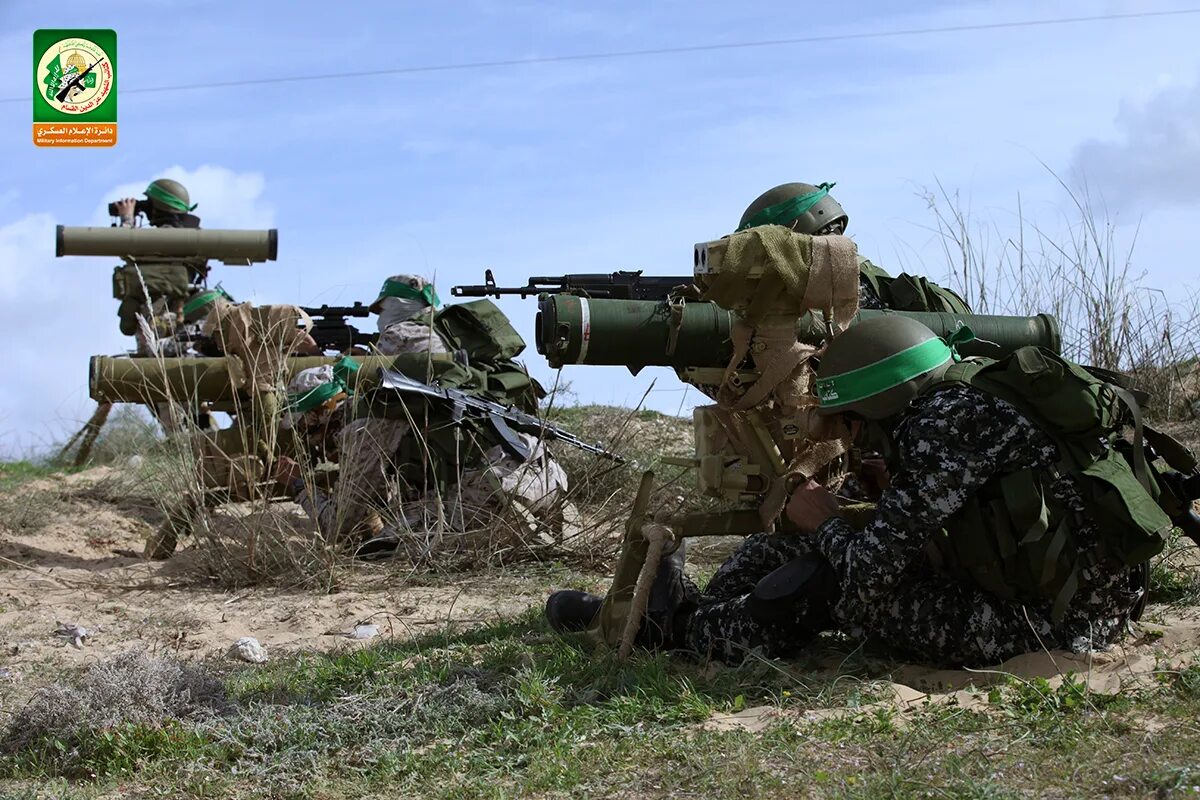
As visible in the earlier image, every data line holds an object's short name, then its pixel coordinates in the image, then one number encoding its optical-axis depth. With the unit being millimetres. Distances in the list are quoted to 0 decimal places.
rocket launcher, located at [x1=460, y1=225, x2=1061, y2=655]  3947
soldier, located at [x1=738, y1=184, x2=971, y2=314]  4871
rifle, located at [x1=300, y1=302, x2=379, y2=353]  10062
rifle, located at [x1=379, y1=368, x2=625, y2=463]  6586
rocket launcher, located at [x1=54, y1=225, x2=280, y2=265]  10461
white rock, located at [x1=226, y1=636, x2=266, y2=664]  5004
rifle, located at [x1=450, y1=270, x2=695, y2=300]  5793
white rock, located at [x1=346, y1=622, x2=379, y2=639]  5292
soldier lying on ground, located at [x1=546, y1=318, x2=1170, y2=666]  3637
